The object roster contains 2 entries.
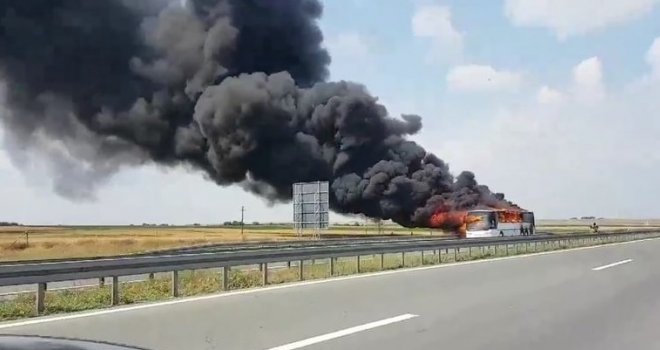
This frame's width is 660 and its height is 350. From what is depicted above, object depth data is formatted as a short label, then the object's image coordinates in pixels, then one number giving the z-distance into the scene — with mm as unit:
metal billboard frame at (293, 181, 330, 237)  35031
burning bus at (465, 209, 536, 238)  47562
